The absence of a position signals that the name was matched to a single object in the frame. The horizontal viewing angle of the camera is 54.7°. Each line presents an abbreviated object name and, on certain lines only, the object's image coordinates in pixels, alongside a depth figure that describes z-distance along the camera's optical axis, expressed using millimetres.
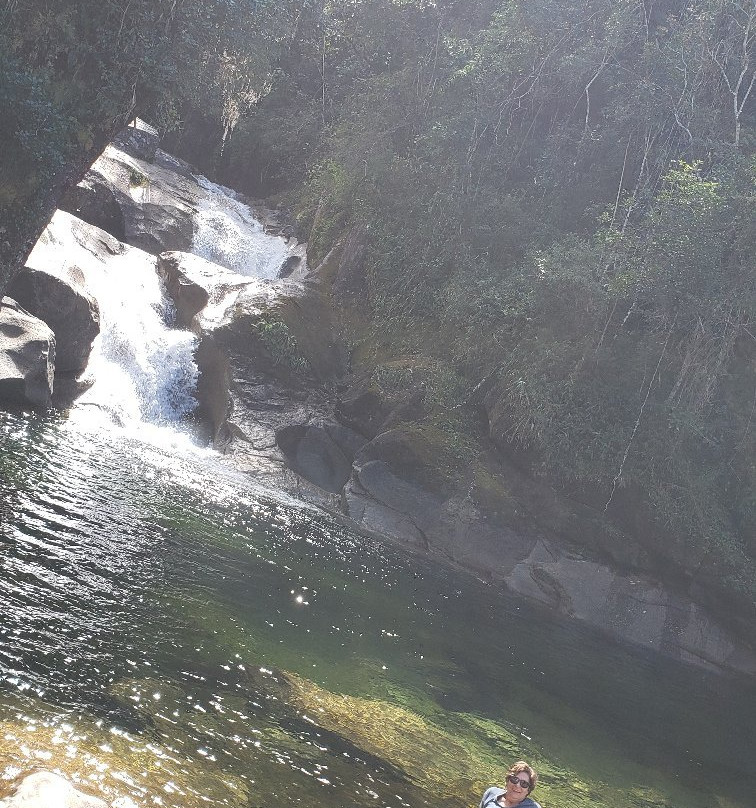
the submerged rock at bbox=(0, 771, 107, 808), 5129
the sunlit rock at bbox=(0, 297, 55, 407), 19172
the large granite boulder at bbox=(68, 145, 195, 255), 32594
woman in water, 5820
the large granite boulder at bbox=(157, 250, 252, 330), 28828
